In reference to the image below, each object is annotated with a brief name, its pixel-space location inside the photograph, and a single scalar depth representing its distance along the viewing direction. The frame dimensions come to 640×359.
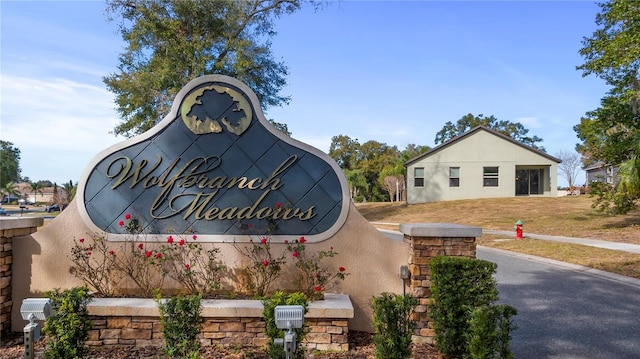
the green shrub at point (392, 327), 3.92
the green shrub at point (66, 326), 3.97
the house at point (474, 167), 31.73
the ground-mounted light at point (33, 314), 3.75
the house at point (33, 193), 78.74
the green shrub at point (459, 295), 4.44
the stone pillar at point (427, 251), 4.98
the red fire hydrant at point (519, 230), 16.70
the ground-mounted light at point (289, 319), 3.64
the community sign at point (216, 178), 5.44
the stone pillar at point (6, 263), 5.11
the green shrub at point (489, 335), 3.89
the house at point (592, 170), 44.23
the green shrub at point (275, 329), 3.88
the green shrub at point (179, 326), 3.95
